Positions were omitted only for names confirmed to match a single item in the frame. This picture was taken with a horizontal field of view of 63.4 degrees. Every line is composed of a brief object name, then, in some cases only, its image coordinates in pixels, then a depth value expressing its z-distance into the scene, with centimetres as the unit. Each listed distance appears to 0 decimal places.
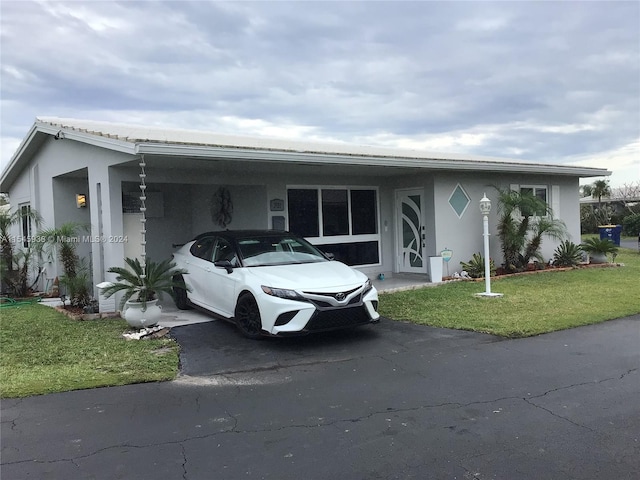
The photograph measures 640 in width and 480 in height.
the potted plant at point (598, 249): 1460
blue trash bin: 1955
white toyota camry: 654
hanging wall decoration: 1166
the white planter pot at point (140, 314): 739
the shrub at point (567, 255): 1418
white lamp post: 968
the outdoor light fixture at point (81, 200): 1155
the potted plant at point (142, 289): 741
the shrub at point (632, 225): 2309
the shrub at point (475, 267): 1228
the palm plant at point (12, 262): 1143
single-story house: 912
